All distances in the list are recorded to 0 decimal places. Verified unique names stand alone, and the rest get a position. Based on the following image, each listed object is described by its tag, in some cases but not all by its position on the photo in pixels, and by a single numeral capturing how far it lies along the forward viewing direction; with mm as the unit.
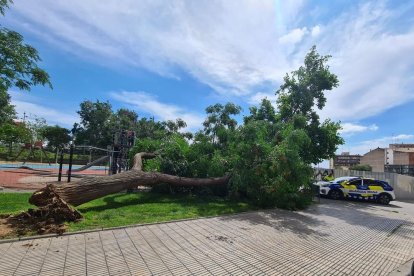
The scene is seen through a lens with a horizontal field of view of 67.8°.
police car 19062
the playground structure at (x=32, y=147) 34062
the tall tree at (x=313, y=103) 19219
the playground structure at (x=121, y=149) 16469
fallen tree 7496
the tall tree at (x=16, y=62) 6711
